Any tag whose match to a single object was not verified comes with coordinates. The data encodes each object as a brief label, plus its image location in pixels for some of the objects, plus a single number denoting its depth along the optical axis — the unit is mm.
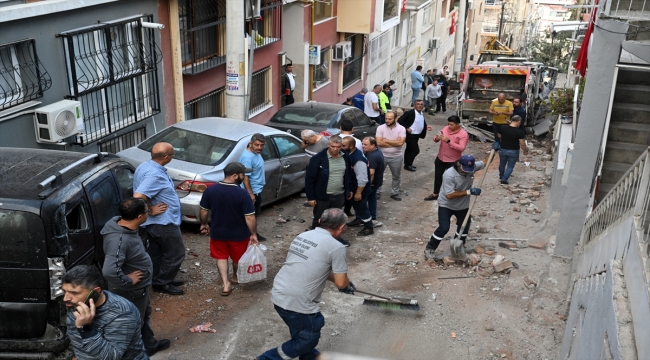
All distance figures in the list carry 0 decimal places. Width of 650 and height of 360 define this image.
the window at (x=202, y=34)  12977
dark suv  4867
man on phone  3711
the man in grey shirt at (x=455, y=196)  7980
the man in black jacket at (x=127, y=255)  5082
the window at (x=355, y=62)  23552
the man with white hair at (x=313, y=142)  9648
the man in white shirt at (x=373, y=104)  15852
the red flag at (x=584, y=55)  10127
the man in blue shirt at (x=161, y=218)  6398
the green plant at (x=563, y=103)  15340
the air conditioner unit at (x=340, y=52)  21609
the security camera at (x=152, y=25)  11461
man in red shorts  6738
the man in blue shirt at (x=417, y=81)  23203
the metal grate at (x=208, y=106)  13875
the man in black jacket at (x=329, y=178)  8305
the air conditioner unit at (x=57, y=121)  9172
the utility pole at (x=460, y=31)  35375
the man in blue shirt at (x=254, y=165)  8336
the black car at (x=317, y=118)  12531
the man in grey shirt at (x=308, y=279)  5195
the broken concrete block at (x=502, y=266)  8125
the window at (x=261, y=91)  16594
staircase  9969
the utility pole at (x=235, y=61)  10602
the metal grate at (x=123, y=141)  10973
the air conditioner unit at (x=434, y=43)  36531
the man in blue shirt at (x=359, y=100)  16688
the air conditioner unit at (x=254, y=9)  12689
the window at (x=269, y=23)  16375
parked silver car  8523
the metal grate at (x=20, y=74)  8852
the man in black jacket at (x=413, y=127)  12414
